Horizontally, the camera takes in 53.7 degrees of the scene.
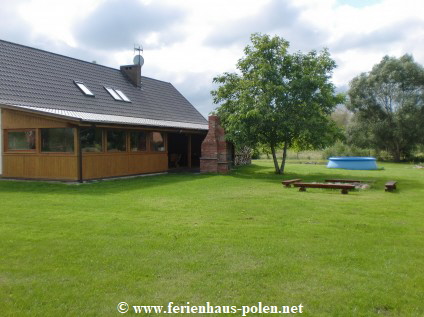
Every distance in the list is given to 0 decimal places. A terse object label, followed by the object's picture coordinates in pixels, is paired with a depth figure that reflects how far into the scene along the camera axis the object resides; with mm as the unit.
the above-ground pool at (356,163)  25703
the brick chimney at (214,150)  20281
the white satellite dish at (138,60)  26300
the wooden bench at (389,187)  13000
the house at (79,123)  14742
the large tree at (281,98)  18703
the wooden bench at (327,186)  12332
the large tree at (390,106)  35125
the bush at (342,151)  36922
